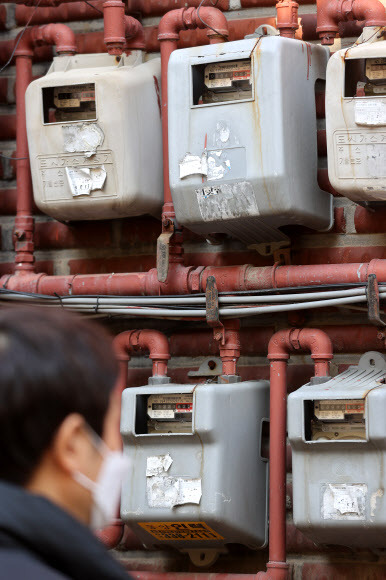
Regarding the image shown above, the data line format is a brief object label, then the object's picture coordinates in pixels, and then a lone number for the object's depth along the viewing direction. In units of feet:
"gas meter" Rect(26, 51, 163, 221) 17.62
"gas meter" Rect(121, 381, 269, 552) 16.06
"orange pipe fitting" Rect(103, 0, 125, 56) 17.90
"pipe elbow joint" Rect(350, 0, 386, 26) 16.51
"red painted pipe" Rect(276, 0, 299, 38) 17.14
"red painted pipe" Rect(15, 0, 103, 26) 19.68
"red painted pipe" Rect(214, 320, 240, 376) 17.51
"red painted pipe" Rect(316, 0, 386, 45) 16.54
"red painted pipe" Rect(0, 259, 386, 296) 16.64
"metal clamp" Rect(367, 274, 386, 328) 16.12
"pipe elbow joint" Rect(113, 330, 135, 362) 18.09
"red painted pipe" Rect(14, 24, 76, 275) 19.14
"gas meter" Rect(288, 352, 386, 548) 15.27
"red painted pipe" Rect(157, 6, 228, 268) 17.63
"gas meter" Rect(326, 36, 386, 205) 15.87
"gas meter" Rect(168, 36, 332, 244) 16.20
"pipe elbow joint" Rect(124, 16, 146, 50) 18.55
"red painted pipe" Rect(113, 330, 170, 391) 17.77
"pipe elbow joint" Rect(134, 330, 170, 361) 17.80
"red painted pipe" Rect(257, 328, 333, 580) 16.49
